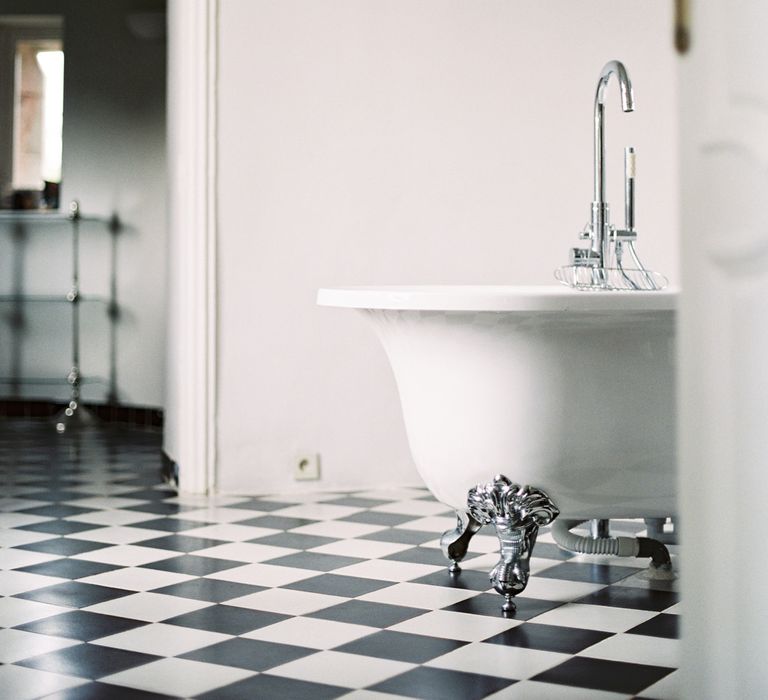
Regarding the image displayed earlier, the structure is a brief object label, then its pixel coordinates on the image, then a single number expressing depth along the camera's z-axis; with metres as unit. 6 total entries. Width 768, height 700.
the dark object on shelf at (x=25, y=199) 6.78
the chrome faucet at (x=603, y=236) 3.05
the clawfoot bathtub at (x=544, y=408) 2.67
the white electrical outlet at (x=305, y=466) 4.24
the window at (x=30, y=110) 6.79
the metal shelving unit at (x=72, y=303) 6.57
